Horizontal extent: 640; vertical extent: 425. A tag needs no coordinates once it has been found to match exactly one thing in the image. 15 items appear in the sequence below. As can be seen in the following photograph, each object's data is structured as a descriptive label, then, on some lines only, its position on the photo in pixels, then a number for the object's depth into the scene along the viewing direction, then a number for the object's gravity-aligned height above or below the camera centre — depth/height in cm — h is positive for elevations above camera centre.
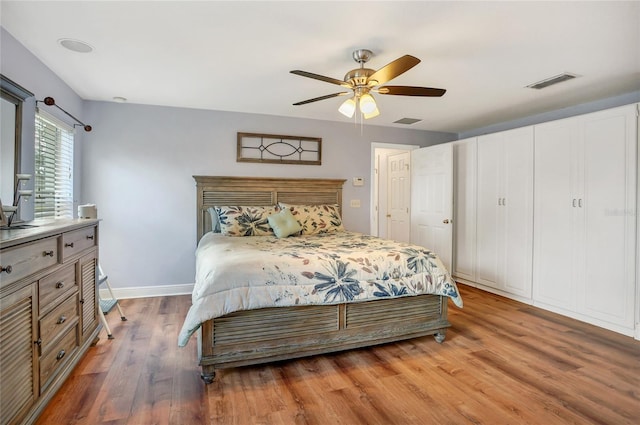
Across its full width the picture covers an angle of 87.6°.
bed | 214 -67
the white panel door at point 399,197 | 539 +25
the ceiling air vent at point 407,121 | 465 +129
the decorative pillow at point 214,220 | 390 -11
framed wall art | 435 +83
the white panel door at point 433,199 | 458 +18
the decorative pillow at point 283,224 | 358 -15
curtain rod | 261 +87
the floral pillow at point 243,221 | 367 -12
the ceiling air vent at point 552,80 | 300 +123
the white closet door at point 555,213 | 336 -1
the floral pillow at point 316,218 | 388 -9
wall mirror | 217 +53
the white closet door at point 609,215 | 293 -3
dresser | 144 -54
